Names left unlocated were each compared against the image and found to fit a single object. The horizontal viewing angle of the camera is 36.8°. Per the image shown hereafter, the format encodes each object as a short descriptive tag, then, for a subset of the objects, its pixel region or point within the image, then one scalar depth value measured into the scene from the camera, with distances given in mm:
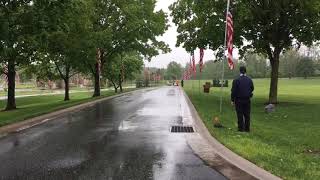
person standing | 14023
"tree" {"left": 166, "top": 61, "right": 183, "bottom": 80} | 189600
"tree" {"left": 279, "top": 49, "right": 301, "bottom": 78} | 150875
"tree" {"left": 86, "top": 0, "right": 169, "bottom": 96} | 42812
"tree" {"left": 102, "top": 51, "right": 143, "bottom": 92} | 63688
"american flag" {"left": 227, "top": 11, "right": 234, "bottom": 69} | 19156
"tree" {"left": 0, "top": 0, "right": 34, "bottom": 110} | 17297
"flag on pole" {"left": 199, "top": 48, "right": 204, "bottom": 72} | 34569
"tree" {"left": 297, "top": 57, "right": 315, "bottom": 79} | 140250
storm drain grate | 14625
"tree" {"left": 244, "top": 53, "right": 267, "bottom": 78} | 162125
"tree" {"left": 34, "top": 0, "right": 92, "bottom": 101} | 18859
